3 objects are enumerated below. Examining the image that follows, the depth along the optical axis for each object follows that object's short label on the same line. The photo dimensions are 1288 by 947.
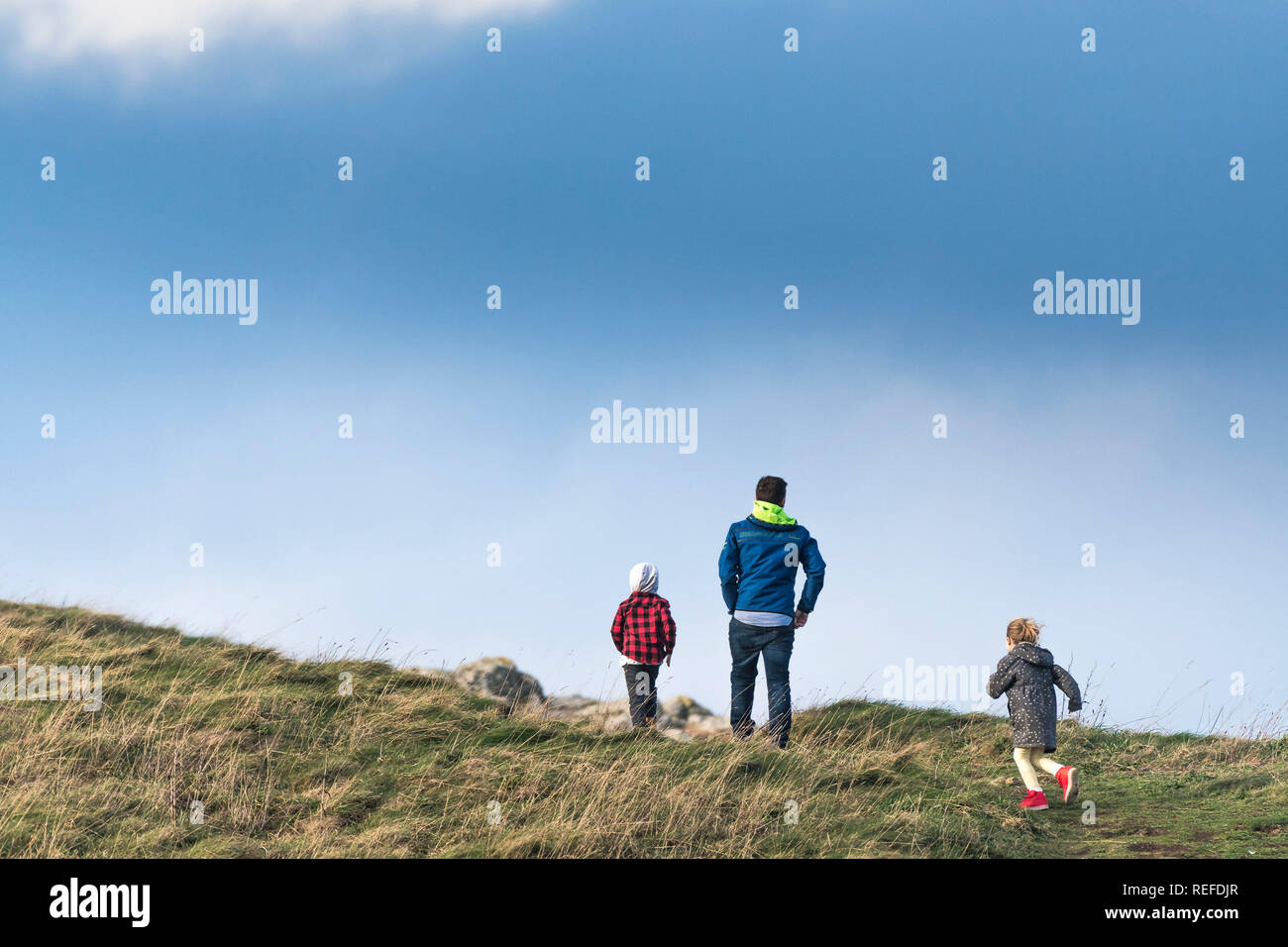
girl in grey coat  10.23
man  11.34
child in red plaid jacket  12.38
